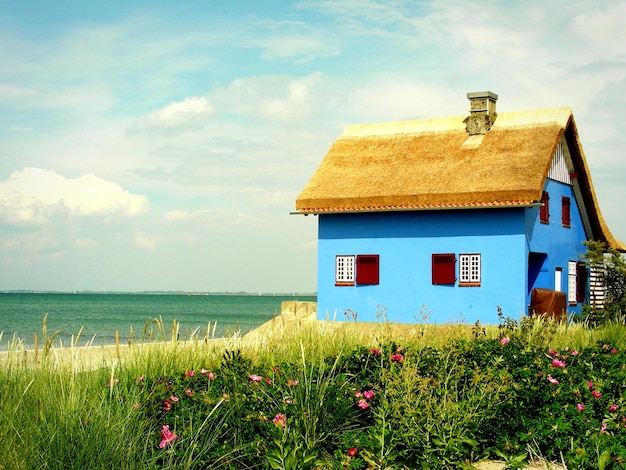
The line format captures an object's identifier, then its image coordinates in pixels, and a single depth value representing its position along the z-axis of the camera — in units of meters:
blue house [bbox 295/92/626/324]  21.84
